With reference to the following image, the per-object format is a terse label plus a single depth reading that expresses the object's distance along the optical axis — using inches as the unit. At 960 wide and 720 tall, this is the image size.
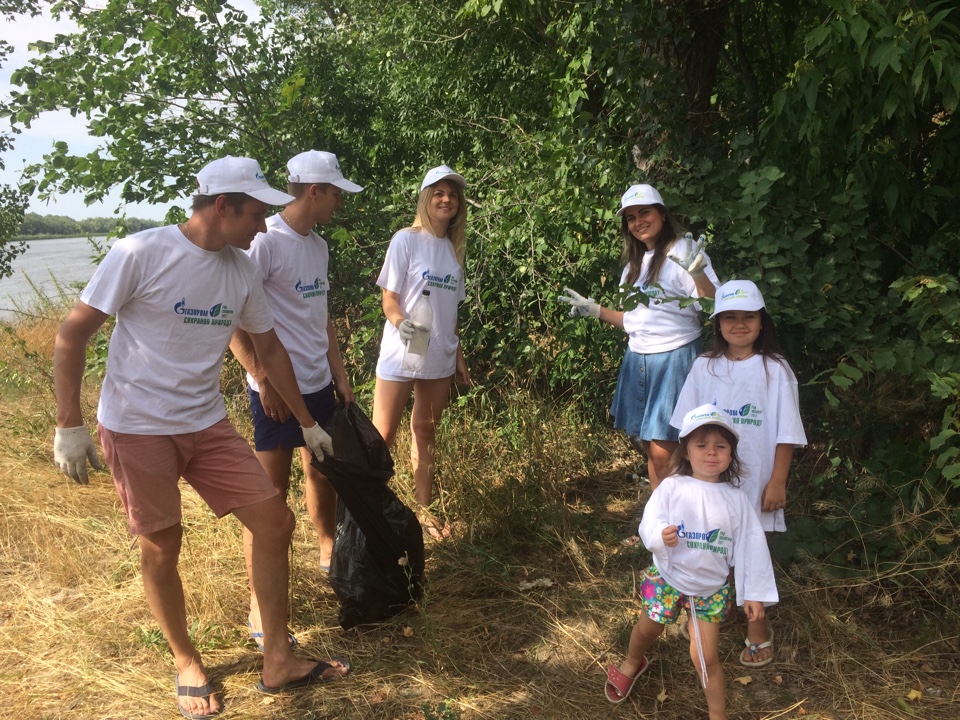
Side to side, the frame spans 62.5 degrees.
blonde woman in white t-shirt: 147.3
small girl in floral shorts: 96.1
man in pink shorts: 97.7
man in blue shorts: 122.4
